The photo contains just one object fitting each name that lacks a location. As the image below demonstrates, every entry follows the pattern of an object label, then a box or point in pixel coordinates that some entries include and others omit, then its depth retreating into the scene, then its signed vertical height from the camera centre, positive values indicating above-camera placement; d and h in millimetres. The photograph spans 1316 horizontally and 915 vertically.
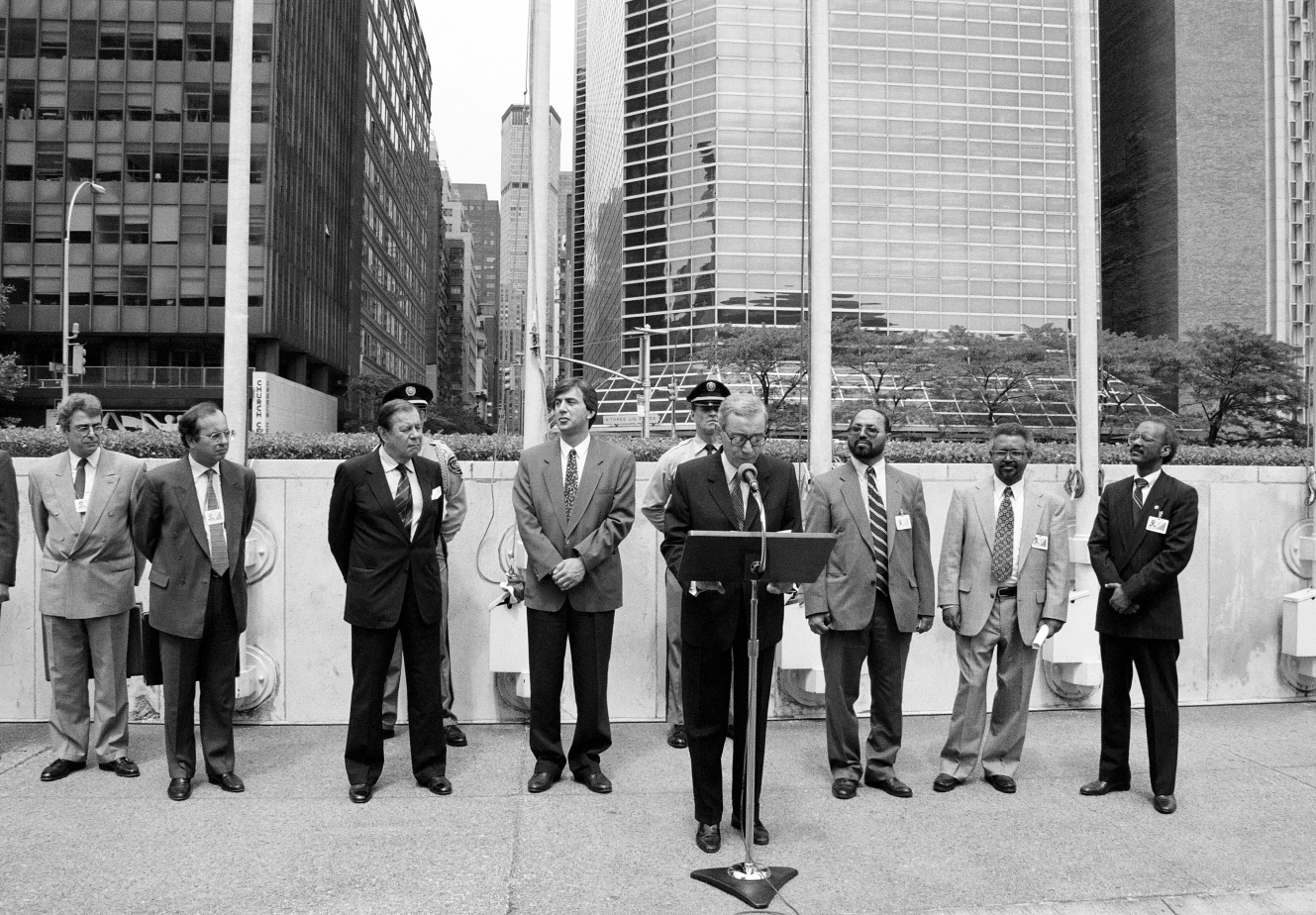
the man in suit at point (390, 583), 5410 -660
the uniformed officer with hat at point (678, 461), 6504 +19
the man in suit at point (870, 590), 5602 -706
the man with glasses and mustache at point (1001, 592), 5676 -726
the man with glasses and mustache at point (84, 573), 5801 -660
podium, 4078 -416
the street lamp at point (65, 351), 33431 +4214
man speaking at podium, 4668 -754
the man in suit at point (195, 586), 5461 -690
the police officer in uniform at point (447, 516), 6457 -339
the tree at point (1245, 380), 41938 +3784
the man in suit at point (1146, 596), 5457 -726
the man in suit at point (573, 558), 5590 -532
